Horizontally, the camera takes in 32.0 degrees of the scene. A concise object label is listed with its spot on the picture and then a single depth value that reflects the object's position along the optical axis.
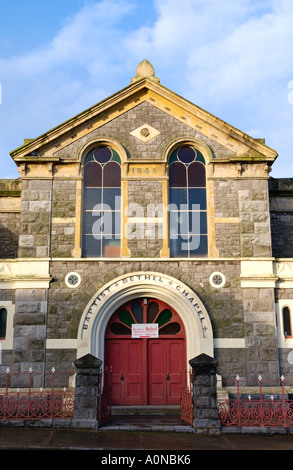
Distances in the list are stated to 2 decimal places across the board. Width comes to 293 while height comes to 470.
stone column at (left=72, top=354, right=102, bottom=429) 11.16
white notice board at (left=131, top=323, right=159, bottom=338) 14.64
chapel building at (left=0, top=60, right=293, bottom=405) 14.12
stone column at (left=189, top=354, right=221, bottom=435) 11.04
